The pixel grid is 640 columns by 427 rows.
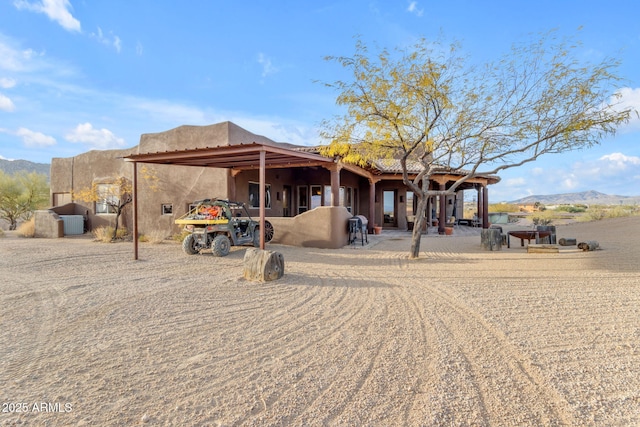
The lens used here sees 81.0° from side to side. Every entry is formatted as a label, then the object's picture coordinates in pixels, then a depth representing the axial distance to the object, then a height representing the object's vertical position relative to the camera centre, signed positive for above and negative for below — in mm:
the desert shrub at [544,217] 21659 +223
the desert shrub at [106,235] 13234 -485
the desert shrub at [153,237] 12969 -564
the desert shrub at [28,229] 15098 -299
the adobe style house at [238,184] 11500 +1576
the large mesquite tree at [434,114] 8008 +2407
